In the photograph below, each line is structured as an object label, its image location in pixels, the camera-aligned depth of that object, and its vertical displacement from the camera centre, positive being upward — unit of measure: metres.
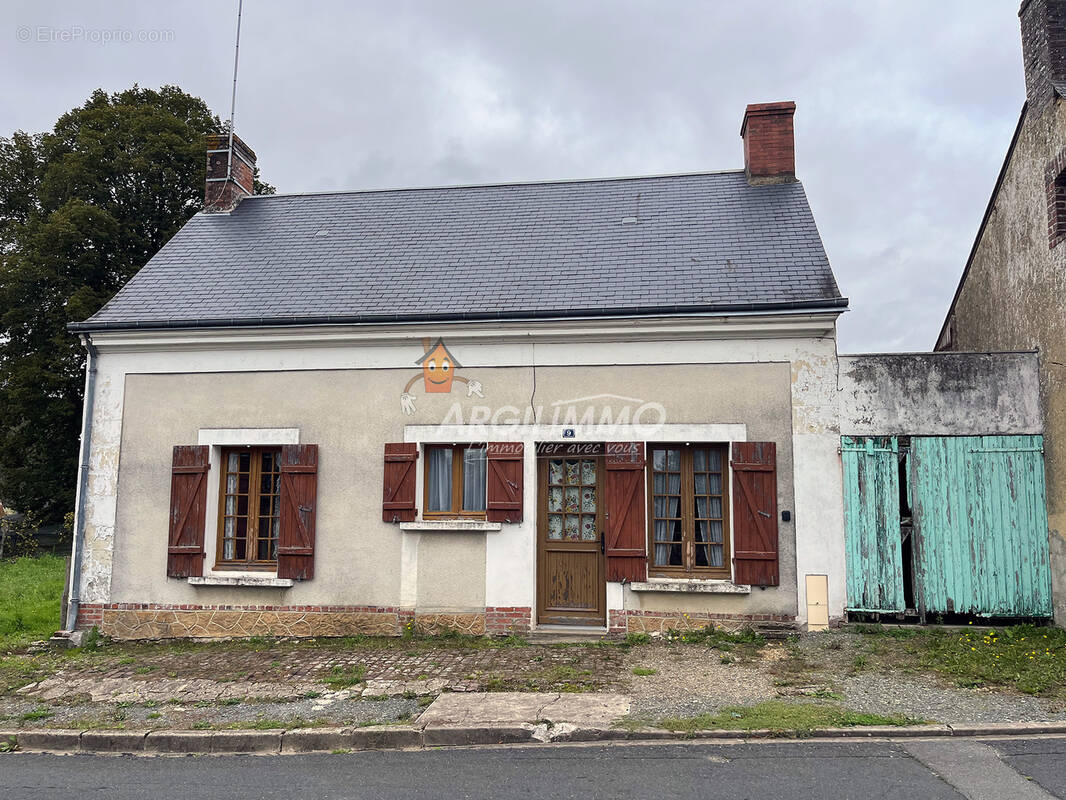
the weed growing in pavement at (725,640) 7.50 -1.53
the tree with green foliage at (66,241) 18.09 +6.28
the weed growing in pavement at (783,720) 5.27 -1.62
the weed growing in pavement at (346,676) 6.64 -1.71
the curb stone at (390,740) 5.36 -1.79
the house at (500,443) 8.05 +0.57
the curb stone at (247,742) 5.43 -1.85
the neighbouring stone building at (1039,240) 7.62 +2.93
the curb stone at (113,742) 5.55 -1.90
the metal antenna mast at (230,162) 12.40 +5.47
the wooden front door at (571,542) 8.48 -0.56
